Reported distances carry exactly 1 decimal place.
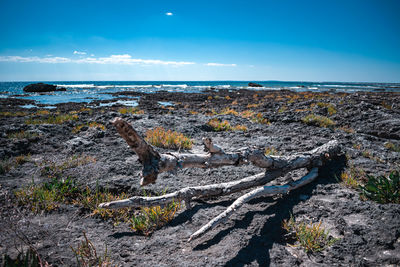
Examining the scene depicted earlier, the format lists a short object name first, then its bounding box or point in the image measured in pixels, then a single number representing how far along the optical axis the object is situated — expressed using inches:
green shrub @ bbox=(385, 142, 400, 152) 243.9
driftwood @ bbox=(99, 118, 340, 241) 91.1
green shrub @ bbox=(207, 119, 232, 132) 393.7
